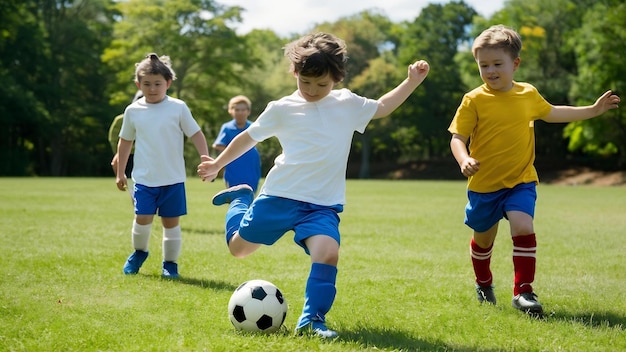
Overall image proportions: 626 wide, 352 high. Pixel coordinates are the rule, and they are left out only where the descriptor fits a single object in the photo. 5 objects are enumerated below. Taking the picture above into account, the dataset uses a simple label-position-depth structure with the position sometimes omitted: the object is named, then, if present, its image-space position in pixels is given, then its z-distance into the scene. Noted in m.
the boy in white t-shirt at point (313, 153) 4.62
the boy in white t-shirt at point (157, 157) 7.22
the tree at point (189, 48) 53.31
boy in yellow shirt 5.55
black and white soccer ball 4.68
